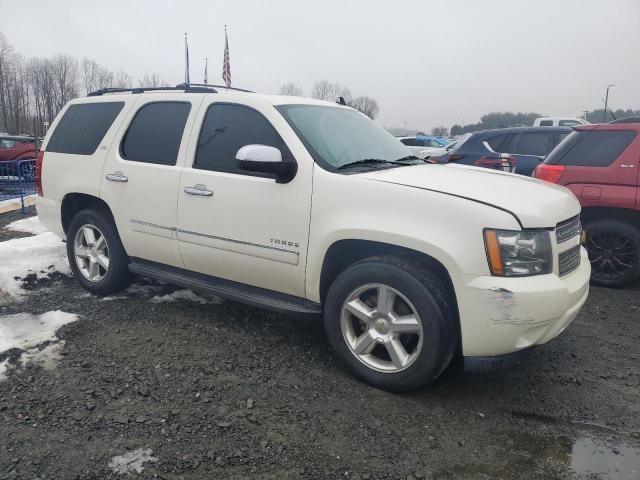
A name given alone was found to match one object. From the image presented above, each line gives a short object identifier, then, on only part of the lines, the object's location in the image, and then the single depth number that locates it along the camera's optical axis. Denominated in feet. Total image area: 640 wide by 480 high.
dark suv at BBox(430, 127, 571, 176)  26.78
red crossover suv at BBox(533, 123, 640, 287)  17.25
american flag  53.16
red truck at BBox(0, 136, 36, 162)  52.37
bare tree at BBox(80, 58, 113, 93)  212.84
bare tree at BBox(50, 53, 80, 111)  206.69
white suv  9.32
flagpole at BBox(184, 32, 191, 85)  45.67
